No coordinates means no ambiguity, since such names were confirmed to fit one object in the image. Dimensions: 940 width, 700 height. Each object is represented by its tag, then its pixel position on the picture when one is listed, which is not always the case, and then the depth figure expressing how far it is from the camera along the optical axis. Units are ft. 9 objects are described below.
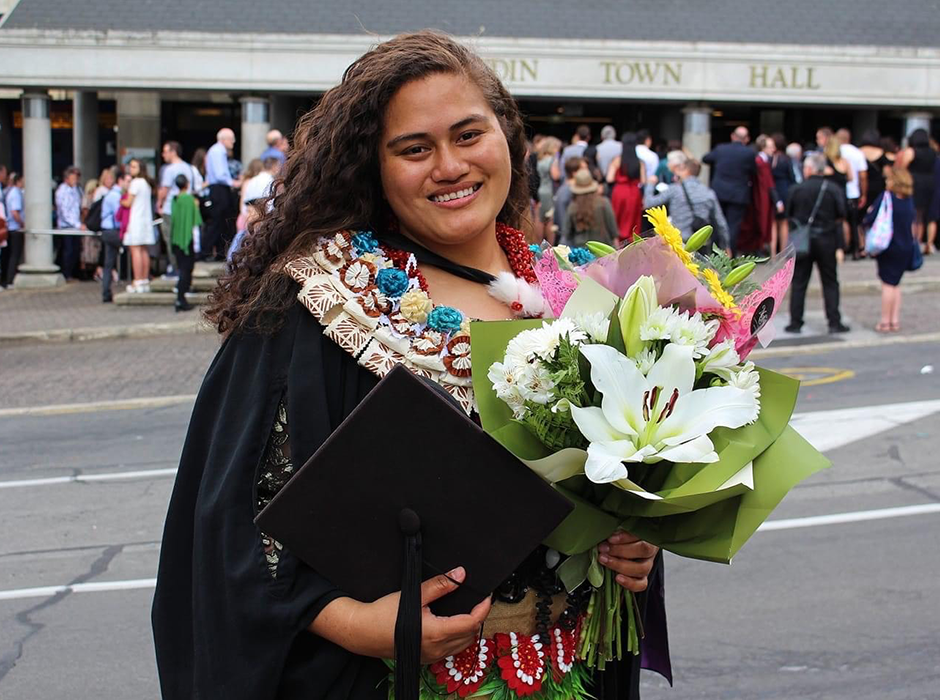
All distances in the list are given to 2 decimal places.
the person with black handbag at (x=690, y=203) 41.65
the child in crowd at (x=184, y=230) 47.06
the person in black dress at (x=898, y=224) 39.60
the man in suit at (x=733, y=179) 50.83
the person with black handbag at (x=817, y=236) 40.88
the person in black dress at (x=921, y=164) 57.98
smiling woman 7.05
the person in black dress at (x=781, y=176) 57.31
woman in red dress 47.52
